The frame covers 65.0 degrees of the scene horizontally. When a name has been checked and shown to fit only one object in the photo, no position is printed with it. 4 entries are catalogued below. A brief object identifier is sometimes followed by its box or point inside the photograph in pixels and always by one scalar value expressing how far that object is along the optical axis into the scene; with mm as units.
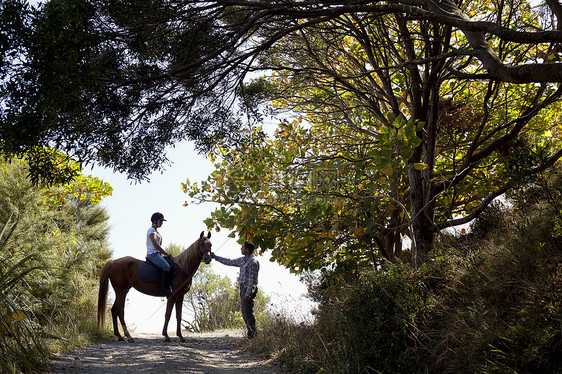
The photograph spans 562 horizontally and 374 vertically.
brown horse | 11006
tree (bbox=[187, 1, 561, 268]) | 7977
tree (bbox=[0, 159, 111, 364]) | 10586
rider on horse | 10750
